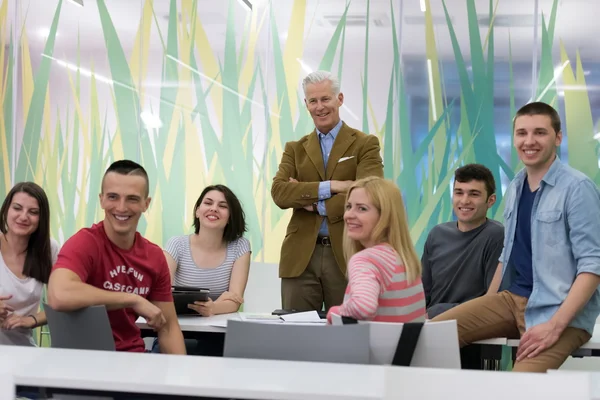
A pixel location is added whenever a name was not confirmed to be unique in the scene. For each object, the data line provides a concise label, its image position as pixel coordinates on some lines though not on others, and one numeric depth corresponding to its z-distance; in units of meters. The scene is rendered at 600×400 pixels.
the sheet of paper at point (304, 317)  2.86
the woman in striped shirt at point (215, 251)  3.71
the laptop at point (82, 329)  2.06
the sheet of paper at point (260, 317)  2.90
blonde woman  2.24
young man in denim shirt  2.75
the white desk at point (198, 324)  2.81
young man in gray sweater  3.46
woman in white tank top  3.16
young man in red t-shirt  2.31
